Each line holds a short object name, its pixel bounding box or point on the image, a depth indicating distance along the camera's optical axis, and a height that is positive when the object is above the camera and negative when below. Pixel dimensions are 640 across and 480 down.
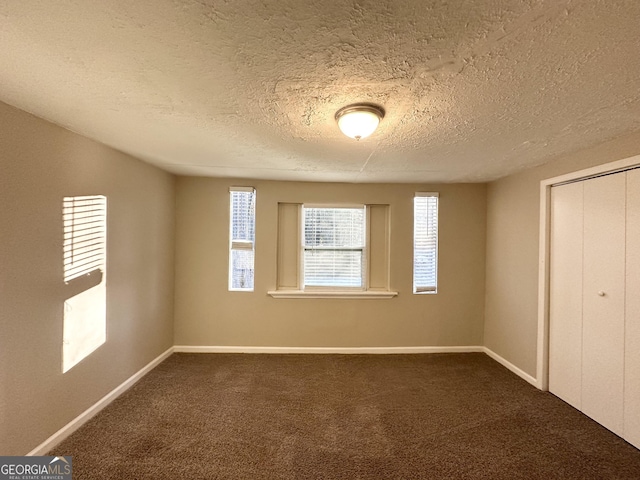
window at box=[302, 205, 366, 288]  3.71 -0.05
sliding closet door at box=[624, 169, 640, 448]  1.96 -0.50
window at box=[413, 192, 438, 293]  3.70 +0.01
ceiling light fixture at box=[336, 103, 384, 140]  1.50 +0.70
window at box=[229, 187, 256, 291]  3.61 +0.00
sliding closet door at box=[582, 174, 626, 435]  2.07 -0.42
